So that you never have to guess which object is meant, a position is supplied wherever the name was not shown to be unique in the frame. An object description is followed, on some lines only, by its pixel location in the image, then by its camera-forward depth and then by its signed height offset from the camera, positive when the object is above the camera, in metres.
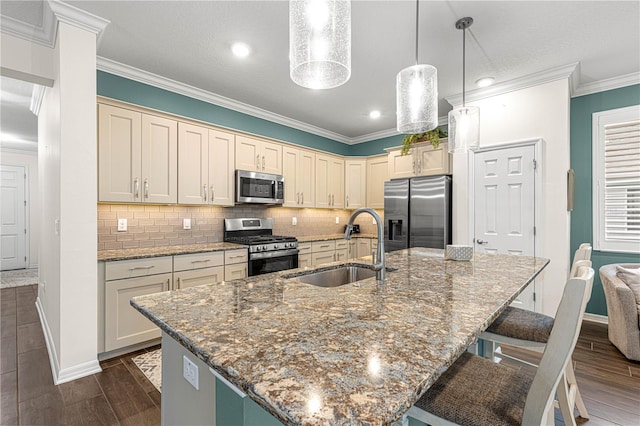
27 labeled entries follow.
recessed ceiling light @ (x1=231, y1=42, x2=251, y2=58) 2.77 +1.49
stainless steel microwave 3.86 +0.32
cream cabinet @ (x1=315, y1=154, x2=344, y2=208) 5.03 +0.51
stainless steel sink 1.85 -0.40
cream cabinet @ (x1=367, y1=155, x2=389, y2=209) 5.22 +0.56
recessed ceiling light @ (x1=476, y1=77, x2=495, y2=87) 3.40 +1.45
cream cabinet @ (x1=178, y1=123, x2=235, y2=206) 3.43 +0.54
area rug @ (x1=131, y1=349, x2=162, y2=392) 2.37 -1.29
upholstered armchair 2.58 -0.85
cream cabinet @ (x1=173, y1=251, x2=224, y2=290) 3.02 -0.58
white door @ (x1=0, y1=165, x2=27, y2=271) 6.43 -0.15
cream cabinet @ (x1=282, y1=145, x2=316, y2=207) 4.52 +0.54
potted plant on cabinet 4.09 +1.01
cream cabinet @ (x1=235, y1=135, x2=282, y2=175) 3.94 +0.75
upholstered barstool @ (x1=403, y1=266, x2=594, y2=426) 0.80 -0.57
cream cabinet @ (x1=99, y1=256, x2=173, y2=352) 2.63 -0.71
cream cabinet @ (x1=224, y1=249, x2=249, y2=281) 3.39 -0.58
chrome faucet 1.72 -0.19
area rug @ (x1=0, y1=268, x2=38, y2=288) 5.35 -1.23
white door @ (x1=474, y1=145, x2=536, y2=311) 3.37 +0.10
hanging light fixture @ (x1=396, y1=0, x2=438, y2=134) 1.83 +0.70
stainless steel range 3.61 -0.39
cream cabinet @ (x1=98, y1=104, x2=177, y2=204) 2.88 +0.55
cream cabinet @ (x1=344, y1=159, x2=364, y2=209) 5.47 +0.47
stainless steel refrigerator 3.90 -0.01
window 3.35 +0.35
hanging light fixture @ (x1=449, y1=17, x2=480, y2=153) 2.37 +0.65
